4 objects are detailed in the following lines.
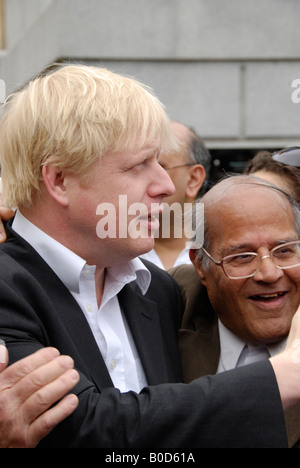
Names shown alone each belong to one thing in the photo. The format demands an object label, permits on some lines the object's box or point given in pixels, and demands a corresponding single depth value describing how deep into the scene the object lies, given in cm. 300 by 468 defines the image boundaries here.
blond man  177
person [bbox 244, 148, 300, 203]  305
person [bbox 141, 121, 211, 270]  435
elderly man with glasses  227
